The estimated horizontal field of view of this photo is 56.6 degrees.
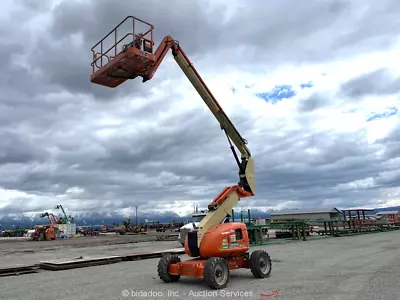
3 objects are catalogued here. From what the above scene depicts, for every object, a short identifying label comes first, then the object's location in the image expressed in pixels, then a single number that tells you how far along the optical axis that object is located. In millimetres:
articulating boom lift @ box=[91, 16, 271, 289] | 10875
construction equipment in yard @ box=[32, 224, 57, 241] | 54156
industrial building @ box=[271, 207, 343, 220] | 56944
